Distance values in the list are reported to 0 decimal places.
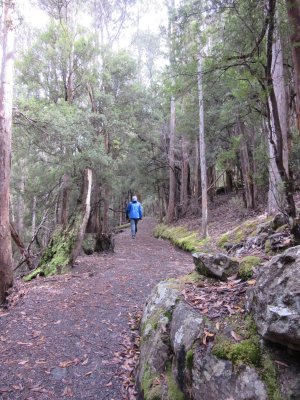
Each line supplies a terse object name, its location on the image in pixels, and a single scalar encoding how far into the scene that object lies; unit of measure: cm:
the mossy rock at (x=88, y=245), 1104
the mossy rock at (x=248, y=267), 393
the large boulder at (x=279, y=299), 223
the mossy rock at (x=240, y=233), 829
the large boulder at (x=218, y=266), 428
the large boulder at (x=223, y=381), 225
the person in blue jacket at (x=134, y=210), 1292
